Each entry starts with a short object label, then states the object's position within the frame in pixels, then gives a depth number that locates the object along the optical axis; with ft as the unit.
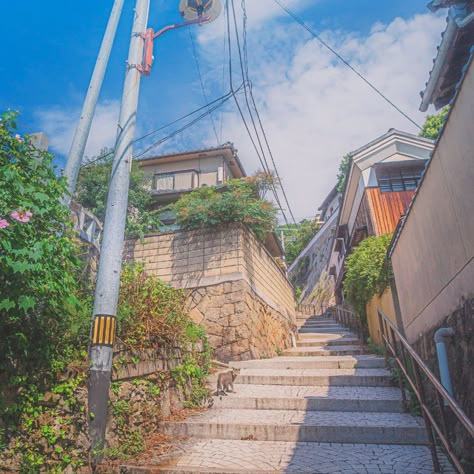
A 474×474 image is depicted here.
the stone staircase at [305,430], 10.46
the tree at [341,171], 90.12
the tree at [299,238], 122.93
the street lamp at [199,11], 19.45
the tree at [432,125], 65.47
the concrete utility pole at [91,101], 14.70
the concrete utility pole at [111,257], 10.92
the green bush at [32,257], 8.58
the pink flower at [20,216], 8.54
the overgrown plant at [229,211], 28.86
